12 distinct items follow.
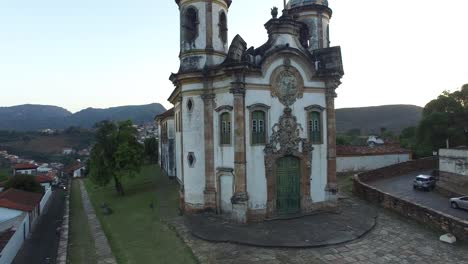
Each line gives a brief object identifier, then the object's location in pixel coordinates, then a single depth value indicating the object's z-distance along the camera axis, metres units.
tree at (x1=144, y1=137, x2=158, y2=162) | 58.91
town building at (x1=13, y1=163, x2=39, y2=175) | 65.75
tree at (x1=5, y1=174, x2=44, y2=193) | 36.78
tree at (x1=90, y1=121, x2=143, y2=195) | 29.38
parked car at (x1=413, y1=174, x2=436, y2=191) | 27.25
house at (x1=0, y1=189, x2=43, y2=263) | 17.88
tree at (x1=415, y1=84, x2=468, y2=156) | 45.47
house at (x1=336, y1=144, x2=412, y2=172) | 33.78
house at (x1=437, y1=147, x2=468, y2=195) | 26.25
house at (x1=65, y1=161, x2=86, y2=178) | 68.44
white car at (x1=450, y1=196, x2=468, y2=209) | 20.77
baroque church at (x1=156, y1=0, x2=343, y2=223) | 18.14
